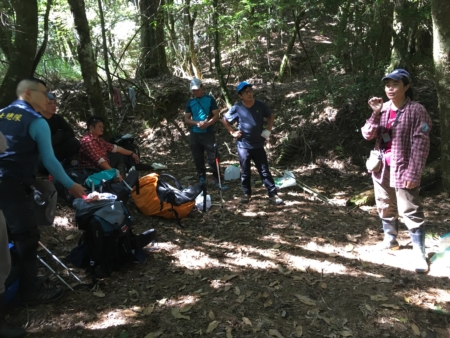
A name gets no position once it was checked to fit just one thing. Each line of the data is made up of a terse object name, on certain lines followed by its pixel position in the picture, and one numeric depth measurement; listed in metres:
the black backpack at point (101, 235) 3.69
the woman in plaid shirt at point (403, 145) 3.46
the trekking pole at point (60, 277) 3.57
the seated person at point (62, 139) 5.05
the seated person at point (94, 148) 5.31
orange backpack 5.34
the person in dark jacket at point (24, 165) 2.96
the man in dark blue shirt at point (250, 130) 5.53
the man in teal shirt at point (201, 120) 6.21
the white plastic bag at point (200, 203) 5.80
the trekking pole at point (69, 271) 3.69
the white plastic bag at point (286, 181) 6.50
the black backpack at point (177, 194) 5.23
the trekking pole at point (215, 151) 6.30
